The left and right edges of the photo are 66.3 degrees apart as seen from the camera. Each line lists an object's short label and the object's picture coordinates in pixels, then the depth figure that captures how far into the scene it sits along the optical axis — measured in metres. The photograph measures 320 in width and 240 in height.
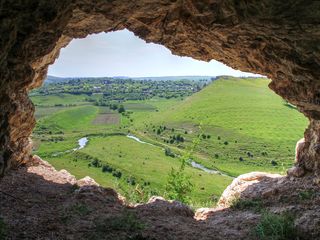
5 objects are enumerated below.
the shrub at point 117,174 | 92.17
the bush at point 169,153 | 105.13
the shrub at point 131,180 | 81.77
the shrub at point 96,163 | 99.55
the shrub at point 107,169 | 97.43
